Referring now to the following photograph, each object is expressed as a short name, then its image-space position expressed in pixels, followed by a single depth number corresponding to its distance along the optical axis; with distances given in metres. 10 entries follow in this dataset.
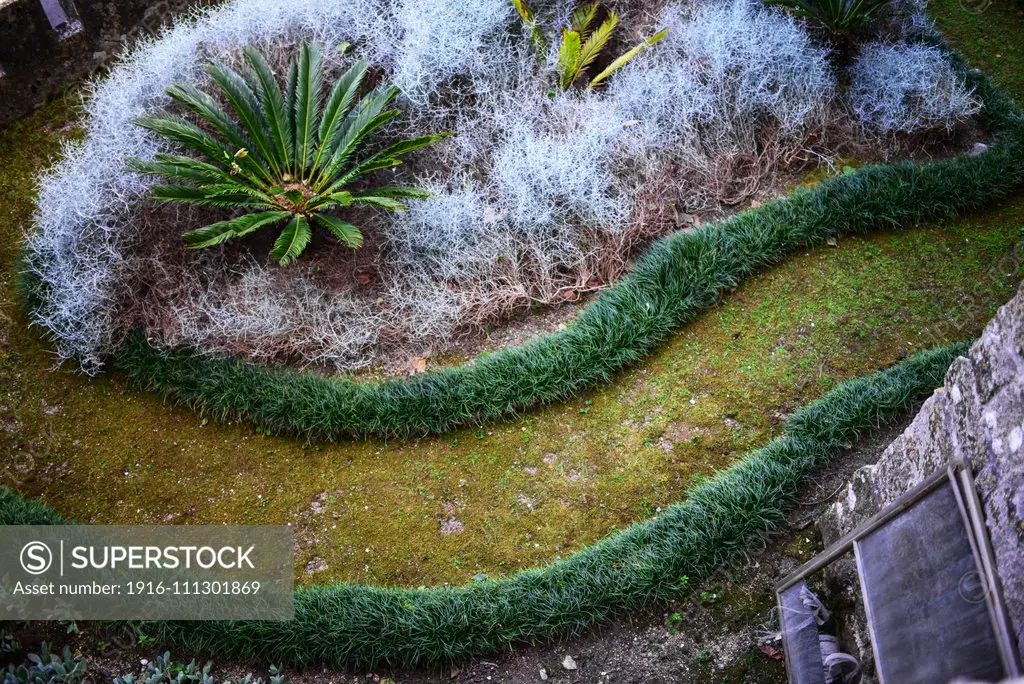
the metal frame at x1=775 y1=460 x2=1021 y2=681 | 2.55
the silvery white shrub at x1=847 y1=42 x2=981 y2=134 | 5.84
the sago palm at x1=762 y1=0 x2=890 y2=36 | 6.03
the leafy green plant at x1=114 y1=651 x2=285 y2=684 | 3.88
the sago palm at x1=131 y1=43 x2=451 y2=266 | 5.25
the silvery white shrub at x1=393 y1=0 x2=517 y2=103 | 5.98
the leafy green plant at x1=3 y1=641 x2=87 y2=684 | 3.86
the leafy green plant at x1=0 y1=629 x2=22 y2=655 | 4.00
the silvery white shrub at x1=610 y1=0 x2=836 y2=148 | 5.95
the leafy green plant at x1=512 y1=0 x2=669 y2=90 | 6.01
